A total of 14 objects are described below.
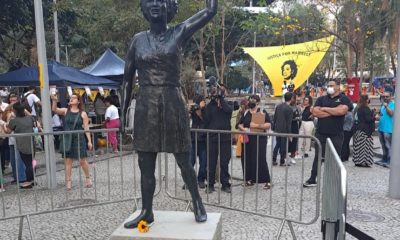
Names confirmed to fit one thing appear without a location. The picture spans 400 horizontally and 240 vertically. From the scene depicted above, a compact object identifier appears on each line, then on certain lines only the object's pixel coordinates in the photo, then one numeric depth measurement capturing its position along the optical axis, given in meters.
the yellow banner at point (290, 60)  14.53
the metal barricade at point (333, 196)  2.21
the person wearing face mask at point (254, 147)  7.27
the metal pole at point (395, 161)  6.75
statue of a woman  3.69
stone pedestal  3.58
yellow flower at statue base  3.70
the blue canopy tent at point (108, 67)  13.70
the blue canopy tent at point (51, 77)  10.20
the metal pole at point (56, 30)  13.45
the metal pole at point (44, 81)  7.30
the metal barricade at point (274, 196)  5.77
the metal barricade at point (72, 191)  6.18
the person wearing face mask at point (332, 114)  6.90
